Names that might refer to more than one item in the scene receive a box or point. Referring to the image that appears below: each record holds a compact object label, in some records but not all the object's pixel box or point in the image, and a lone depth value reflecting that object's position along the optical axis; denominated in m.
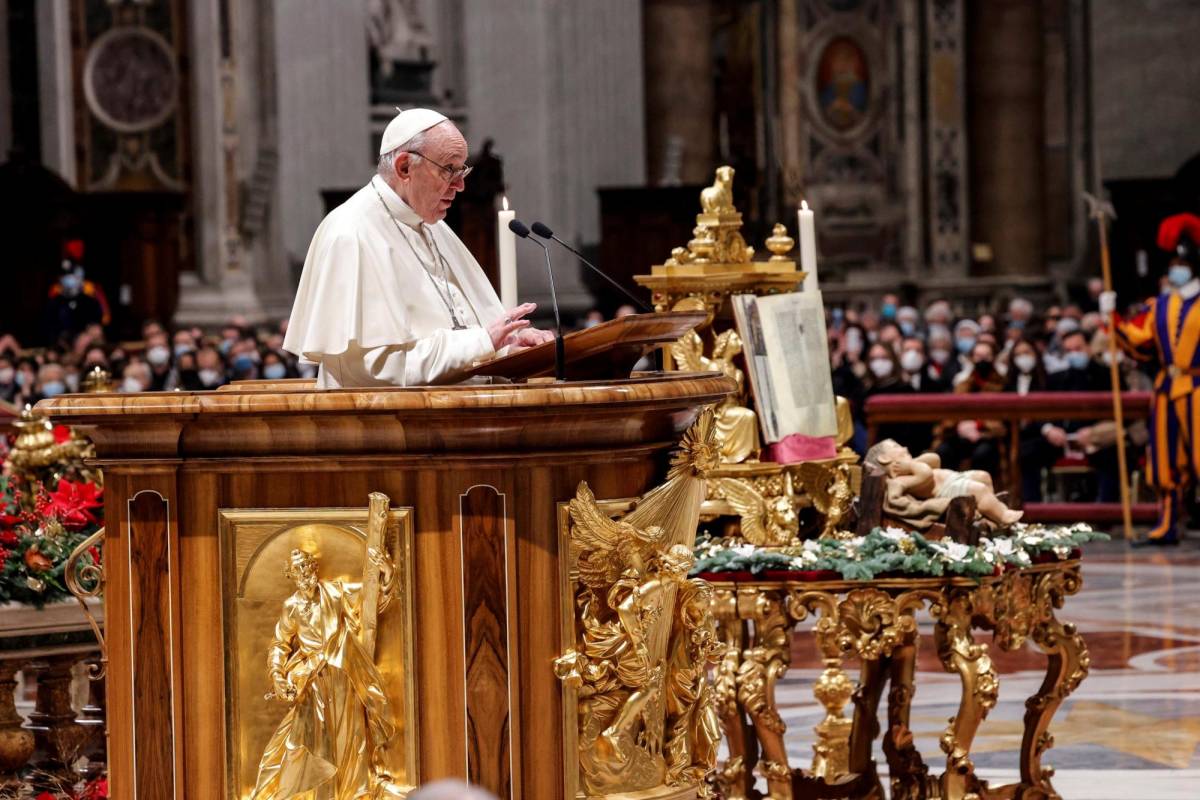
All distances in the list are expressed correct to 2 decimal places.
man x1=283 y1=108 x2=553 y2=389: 8.81
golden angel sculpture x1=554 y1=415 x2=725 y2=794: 8.31
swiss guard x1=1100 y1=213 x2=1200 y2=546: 27.80
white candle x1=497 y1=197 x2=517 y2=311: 10.91
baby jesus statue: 13.34
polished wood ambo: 8.08
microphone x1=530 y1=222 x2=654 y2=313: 8.93
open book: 14.41
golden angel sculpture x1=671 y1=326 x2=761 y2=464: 14.73
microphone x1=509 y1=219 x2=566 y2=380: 8.43
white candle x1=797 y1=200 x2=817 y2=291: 14.59
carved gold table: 12.59
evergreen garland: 12.46
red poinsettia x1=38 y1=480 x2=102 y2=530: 13.98
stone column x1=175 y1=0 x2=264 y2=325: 48.50
